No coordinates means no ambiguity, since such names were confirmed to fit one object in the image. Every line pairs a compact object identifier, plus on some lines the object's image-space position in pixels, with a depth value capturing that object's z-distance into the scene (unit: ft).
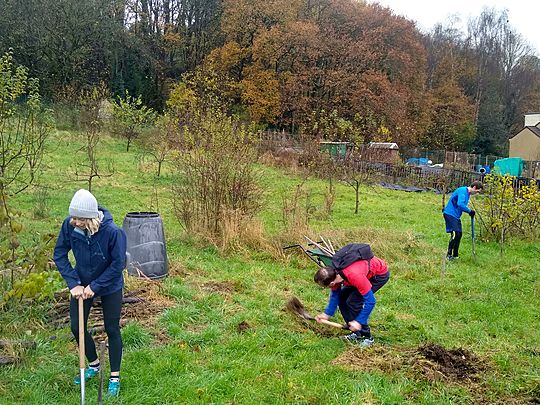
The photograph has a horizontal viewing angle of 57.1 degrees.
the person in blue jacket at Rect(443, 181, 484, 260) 30.68
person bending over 15.87
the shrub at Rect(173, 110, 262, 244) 30.19
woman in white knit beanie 11.96
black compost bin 22.22
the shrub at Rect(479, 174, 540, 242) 34.78
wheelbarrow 20.54
